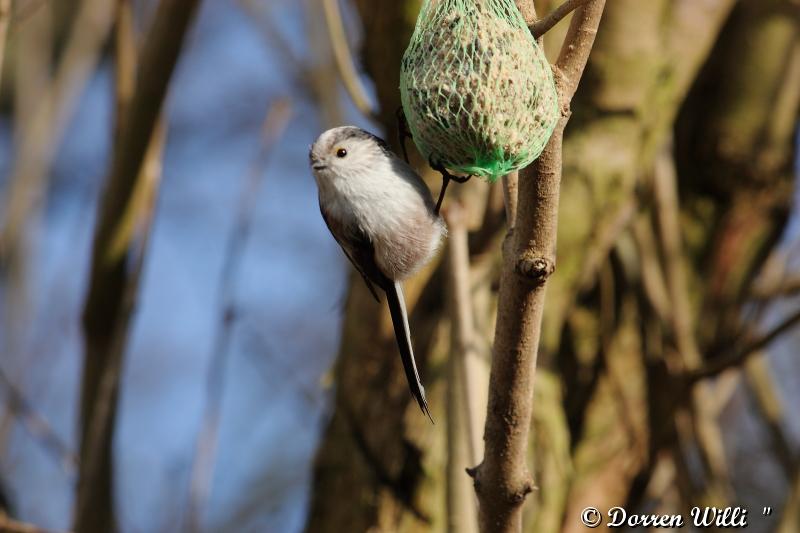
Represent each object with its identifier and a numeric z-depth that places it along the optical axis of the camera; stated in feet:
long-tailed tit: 14.10
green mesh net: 10.04
